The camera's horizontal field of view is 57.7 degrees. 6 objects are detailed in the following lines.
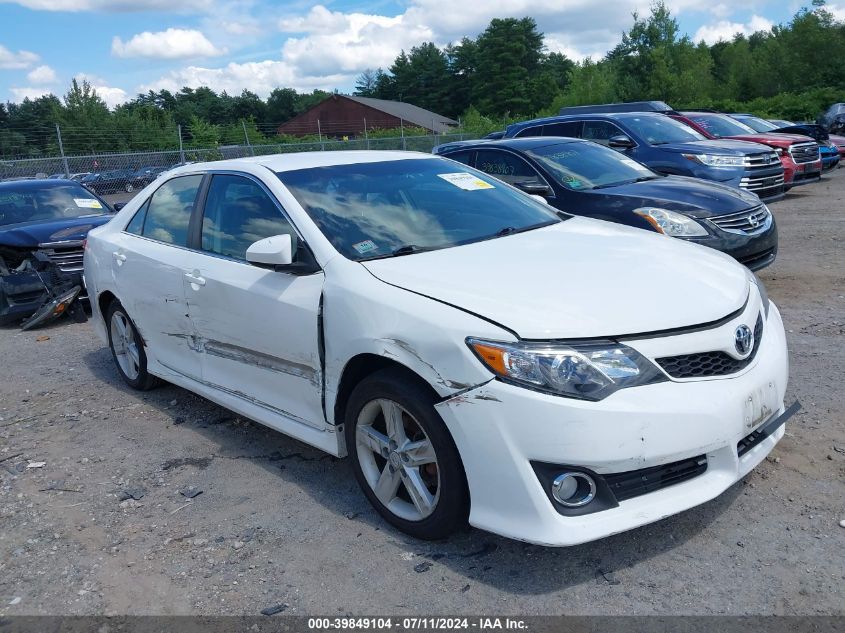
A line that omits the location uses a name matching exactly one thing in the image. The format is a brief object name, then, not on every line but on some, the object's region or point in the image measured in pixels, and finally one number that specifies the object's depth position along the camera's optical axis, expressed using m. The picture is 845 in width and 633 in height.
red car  13.99
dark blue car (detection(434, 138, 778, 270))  6.77
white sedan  2.80
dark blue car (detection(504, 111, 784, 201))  10.79
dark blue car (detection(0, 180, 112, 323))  8.43
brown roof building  65.44
